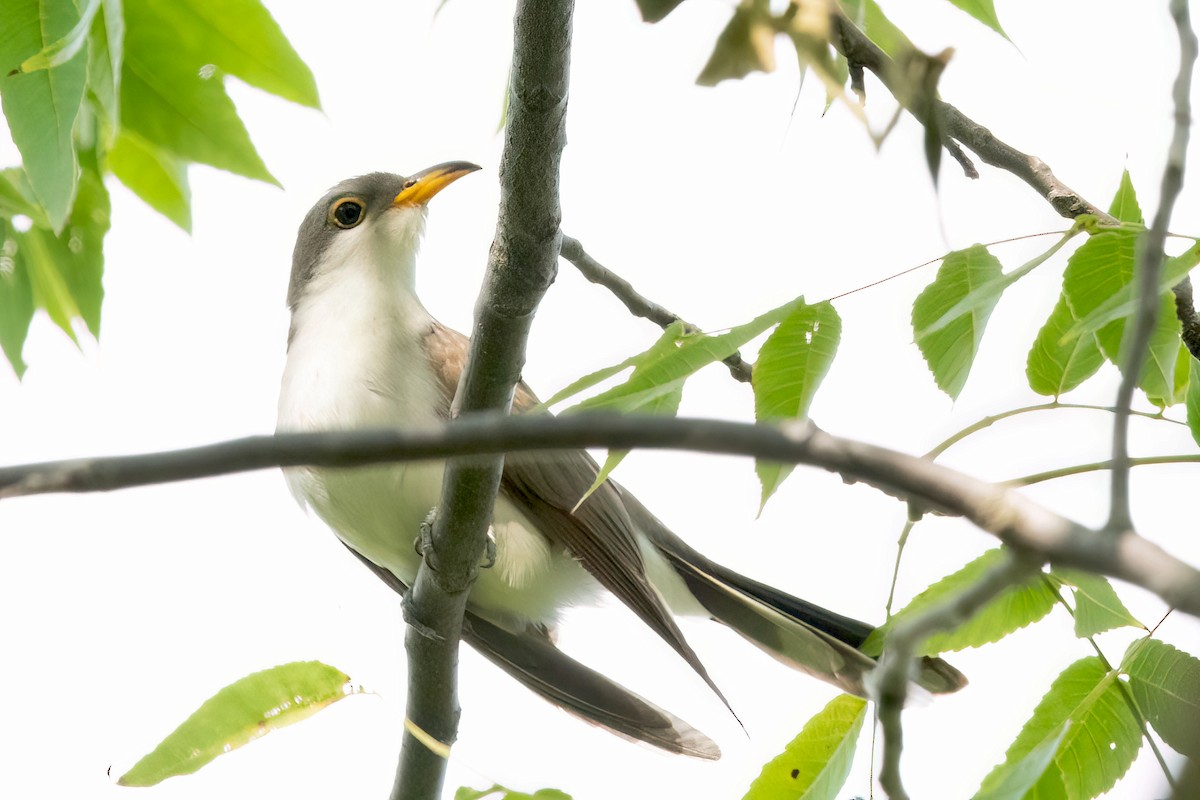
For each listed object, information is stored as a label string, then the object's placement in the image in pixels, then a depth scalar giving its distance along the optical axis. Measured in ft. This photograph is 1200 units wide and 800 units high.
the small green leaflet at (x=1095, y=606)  14.85
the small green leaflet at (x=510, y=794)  15.37
